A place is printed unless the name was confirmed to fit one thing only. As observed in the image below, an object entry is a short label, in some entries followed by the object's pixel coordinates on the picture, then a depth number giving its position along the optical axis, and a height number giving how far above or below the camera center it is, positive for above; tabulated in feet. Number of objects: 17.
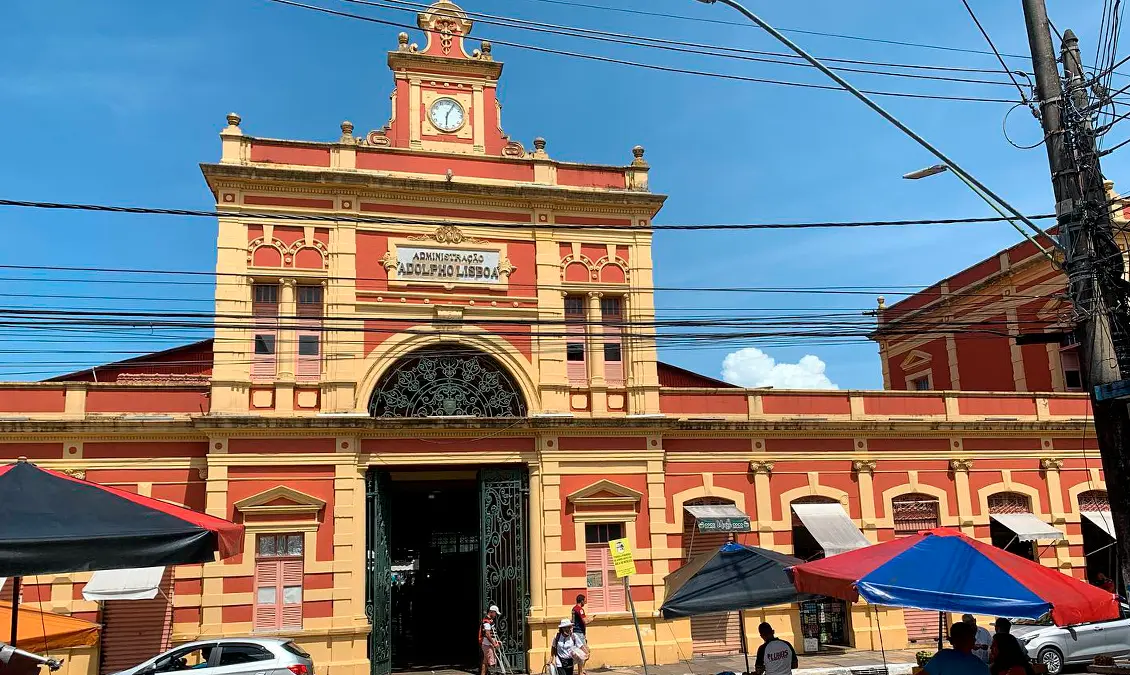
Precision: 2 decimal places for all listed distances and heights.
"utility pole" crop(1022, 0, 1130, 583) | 33.86 +10.60
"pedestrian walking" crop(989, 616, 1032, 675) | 30.29 -4.24
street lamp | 37.19 +14.31
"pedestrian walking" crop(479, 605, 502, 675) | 62.49 -6.60
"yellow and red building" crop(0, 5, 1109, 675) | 63.52 +8.35
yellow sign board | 57.57 -1.32
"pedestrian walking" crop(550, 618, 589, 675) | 55.98 -6.52
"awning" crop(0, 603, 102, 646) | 29.94 -2.31
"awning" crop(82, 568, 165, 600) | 57.98 -1.80
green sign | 70.28 +0.71
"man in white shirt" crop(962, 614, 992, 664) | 40.96 -5.23
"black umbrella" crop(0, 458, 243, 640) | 23.03 +0.71
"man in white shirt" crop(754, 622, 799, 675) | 36.24 -4.77
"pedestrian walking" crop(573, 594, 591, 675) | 62.69 -5.25
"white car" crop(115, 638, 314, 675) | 46.09 -5.24
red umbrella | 27.40 -1.75
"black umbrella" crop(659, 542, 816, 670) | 39.83 -2.23
